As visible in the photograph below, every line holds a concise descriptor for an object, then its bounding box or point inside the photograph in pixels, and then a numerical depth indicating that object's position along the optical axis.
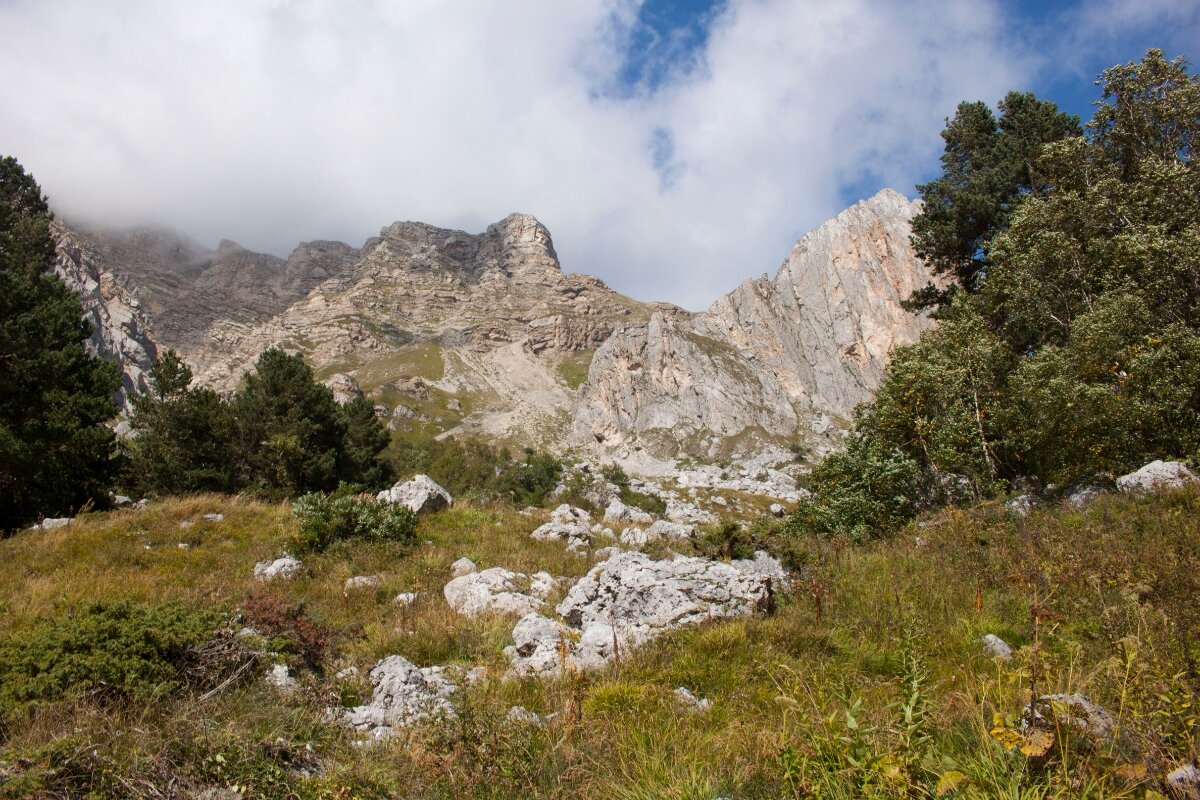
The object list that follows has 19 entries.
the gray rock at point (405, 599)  8.76
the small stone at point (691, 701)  5.03
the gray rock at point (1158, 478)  9.71
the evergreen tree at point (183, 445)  24.94
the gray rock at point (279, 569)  10.16
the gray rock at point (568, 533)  13.38
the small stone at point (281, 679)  5.41
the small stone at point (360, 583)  9.60
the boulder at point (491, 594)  8.33
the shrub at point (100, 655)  4.42
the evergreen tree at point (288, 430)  27.00
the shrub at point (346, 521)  11.84
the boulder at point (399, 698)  4.96
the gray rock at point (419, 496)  15.09
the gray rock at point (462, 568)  10.66
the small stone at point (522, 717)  4.64
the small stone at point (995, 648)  5.50
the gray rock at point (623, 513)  24.89
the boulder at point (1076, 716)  2.96
